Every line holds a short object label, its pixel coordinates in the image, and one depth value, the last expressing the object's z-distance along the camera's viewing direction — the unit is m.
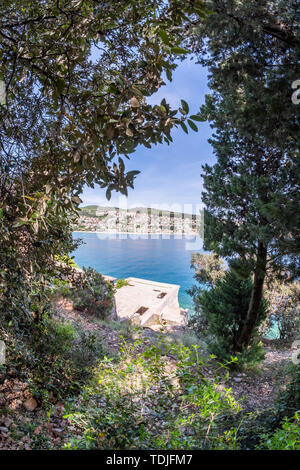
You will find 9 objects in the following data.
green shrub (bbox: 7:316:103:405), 1.97
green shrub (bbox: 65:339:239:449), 1.15
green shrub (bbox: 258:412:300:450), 1.23
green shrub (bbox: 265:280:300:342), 8.48
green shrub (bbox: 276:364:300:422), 2.41
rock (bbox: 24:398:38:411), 2.22
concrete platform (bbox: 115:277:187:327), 9.55
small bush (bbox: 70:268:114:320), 6.25
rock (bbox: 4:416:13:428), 1.89
